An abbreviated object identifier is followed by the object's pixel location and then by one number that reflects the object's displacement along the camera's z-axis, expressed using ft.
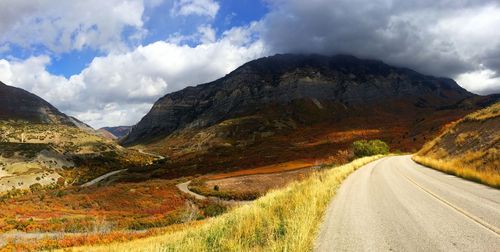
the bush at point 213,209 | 125.80
